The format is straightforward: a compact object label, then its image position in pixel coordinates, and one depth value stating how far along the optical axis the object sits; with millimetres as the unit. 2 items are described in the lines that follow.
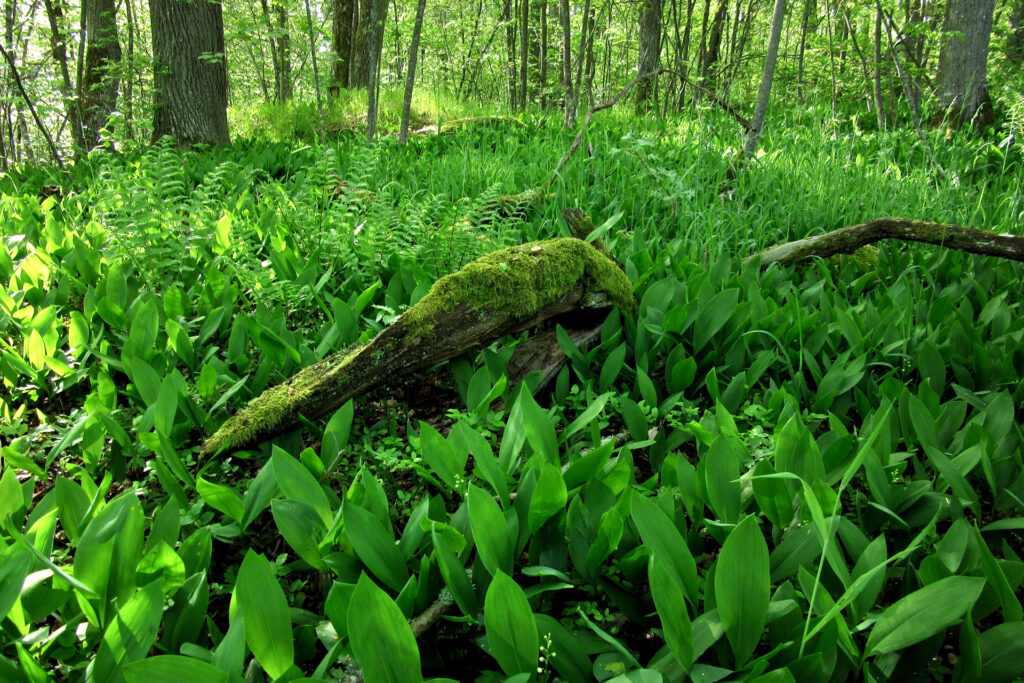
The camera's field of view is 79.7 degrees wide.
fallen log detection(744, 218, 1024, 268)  2977
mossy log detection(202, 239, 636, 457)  1938
